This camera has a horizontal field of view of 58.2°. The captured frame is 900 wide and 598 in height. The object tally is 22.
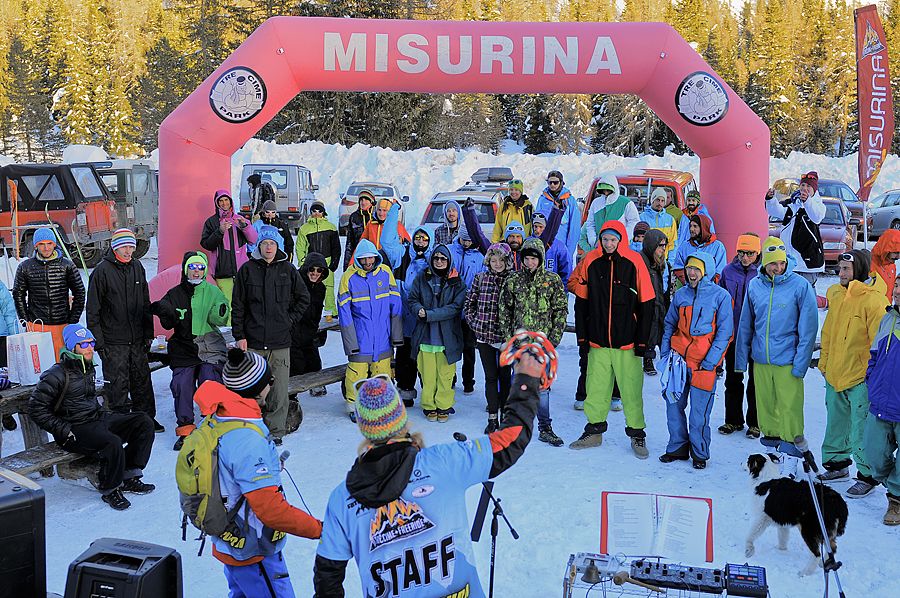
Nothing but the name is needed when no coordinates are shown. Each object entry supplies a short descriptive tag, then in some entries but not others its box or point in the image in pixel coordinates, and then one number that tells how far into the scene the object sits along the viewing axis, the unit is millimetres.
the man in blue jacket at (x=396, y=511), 2791
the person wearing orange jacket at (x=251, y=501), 3391
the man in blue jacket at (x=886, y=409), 5332
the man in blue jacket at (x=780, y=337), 6262
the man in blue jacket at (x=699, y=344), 6387
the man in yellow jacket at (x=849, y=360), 5855
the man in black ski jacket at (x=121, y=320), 7047
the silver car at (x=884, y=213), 19828
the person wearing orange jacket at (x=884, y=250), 6623
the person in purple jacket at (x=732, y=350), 7180
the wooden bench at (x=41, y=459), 5703
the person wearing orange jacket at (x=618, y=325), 6629
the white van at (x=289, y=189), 20828
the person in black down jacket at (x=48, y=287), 7730
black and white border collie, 4637
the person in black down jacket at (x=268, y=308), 7098
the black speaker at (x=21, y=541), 2473
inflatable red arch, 9523
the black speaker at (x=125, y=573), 2637
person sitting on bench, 5848
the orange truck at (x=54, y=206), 16688
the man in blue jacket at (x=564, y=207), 9312
